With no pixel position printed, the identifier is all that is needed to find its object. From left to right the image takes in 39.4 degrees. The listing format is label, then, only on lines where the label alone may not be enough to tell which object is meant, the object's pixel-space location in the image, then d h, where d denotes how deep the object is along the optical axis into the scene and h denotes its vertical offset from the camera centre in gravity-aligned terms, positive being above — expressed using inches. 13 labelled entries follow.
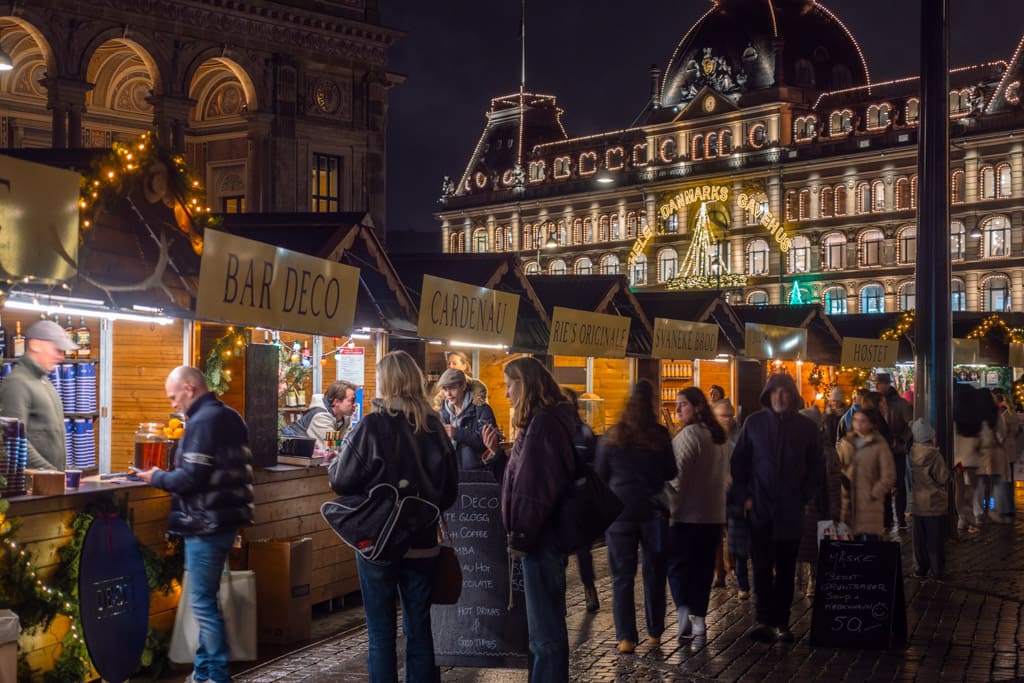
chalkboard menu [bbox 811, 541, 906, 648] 371.2 -56.1
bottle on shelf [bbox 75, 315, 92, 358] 418.3 +11.8
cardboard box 370.9 -53.1
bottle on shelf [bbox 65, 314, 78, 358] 413.7 +14.1
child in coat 493.7 -38.3
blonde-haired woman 263.1 -17.5
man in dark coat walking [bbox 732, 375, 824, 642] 370.3 -26.1
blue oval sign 296.7 -46.3
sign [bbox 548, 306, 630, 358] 606.9 +22.1
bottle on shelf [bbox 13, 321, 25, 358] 419.2 +10.9
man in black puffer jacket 288.8 -22.8
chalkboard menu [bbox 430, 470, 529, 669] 320.5 -50.4
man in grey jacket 321.4 -3.0
